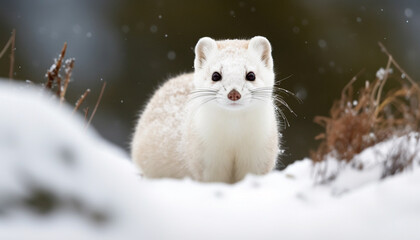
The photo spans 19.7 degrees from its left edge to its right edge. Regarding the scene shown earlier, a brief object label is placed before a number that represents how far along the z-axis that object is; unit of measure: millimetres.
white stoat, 8109
